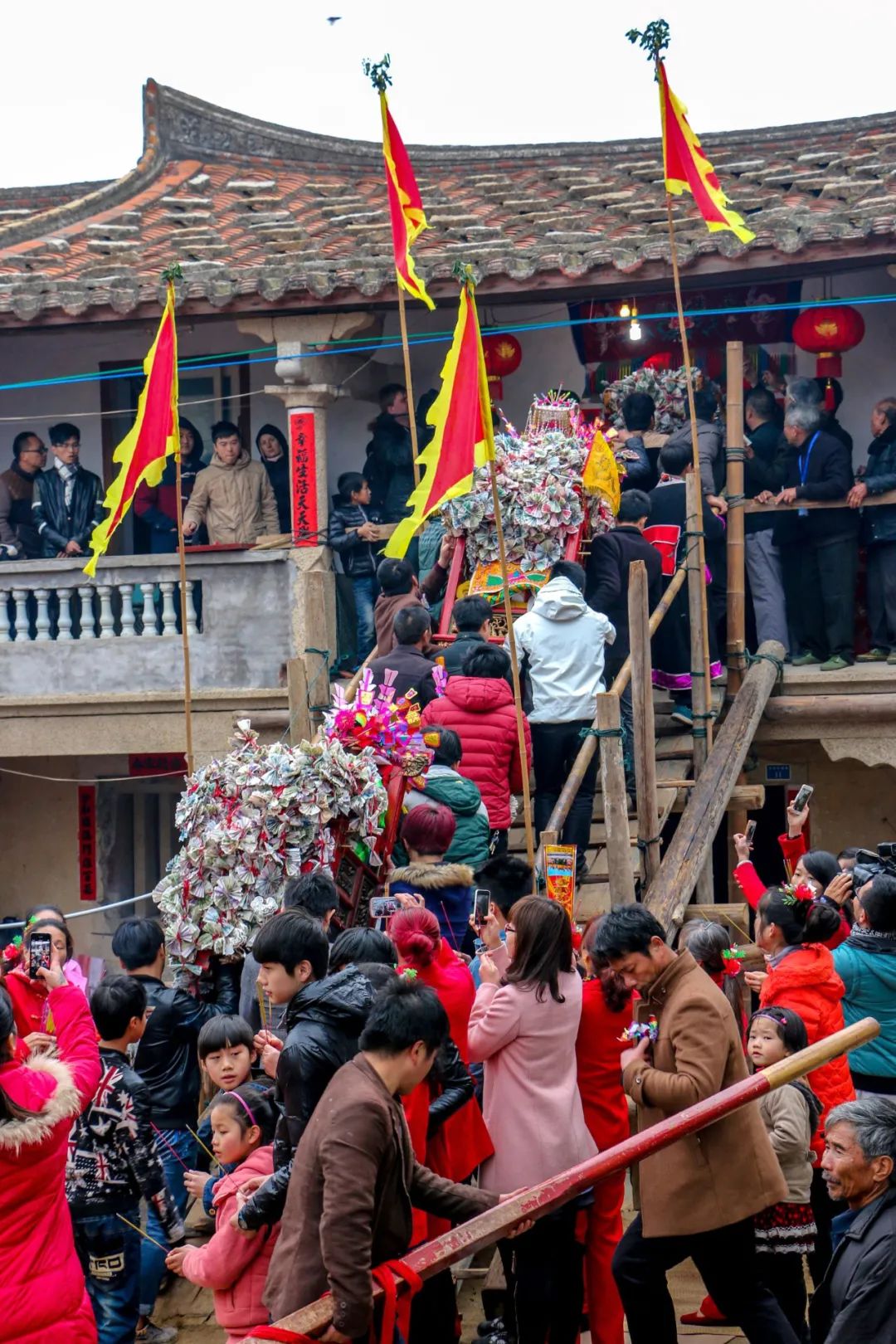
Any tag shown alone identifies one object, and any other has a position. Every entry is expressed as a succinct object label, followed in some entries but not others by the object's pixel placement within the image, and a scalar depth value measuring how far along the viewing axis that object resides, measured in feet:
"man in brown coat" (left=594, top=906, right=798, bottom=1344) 30.51
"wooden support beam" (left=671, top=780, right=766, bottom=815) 59.65
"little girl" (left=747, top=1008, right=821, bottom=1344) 33.76
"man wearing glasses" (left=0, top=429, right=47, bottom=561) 78.46
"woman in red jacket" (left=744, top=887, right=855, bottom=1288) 36.96
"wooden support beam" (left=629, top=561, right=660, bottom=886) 50.89
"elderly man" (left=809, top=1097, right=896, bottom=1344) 25.94
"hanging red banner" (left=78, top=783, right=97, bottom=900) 86.00
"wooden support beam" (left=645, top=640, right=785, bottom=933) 52.04
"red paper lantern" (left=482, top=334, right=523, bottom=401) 77.96
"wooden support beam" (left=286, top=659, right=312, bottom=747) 54.93
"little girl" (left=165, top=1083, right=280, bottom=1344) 29.04
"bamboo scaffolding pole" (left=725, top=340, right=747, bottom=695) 63.77
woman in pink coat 32.86
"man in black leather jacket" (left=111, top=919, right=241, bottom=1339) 40.83
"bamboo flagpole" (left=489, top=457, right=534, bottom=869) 46.38
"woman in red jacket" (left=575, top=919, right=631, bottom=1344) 34.98
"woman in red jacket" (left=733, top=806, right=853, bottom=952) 41.53
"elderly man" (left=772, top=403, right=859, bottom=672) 65.12
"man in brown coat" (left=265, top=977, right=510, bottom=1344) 24.92
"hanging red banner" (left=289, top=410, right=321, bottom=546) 71.32
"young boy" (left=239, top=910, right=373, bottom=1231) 28.64
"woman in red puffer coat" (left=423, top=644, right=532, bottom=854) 51.99
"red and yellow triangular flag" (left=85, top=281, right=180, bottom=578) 56.28
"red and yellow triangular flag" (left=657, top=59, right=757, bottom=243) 59.68
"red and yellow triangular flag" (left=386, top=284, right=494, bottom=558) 50.81
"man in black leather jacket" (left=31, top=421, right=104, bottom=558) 77.11
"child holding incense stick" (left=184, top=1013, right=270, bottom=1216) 34.63
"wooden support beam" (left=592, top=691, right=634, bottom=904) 47.42
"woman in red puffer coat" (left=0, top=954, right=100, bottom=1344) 28.32
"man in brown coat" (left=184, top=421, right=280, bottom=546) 74.61
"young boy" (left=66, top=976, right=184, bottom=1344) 35.71
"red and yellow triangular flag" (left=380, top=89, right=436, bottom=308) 63.47
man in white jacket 54.44
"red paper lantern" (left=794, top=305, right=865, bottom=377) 70.62
